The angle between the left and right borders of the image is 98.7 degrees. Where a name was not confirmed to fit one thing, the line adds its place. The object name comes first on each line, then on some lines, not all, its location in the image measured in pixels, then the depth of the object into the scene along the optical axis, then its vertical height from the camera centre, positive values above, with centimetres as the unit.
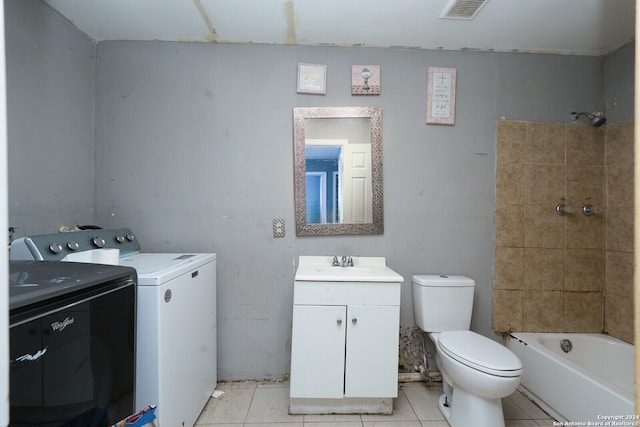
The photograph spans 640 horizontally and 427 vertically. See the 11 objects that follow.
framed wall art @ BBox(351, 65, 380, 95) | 178 +86
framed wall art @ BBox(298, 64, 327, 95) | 177 +86
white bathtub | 128 -89
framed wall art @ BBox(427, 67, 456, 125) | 180 +77
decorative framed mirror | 177 +26
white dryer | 105 -46
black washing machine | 62 -36
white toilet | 125 -70
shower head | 177 +62
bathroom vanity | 143 -66
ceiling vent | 141 +108
